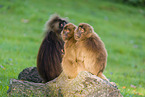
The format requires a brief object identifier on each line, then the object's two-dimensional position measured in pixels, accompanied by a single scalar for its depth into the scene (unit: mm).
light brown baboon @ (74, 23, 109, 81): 10406
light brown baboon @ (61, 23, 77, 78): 10641
